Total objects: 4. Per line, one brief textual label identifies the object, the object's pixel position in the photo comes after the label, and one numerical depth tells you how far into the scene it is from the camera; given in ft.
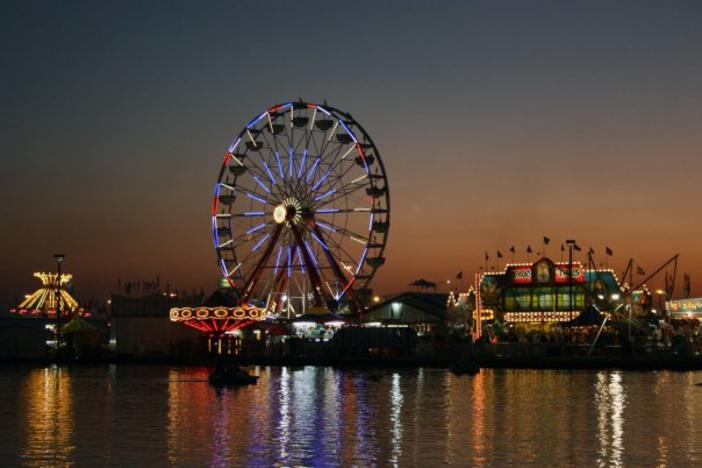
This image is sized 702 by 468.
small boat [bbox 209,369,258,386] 205.87
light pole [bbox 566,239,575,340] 273.25
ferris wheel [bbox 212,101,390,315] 277.23
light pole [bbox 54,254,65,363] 310.20
